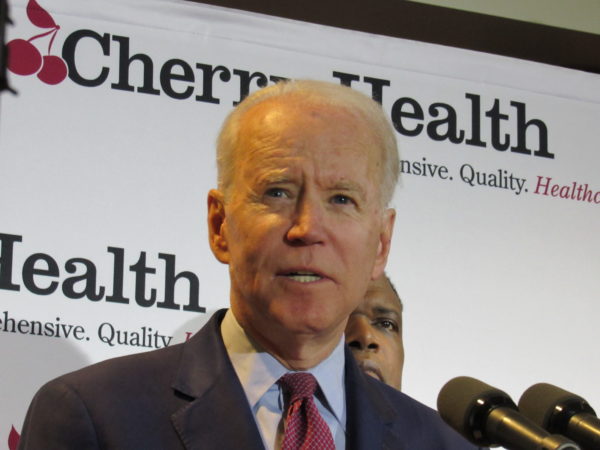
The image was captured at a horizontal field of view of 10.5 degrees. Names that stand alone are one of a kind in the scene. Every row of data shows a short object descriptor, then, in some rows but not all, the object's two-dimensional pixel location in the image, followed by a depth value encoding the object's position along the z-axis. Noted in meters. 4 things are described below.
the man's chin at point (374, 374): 3.33
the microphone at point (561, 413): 2.60
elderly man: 2.81
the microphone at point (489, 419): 2.55
